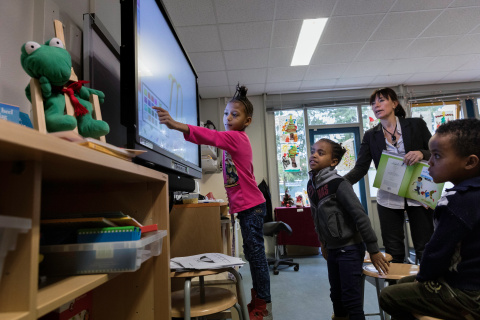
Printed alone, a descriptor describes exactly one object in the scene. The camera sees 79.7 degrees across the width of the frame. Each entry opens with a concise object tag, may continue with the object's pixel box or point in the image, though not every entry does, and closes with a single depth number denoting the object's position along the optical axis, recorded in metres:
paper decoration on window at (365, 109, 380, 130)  4.68
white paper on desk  1.03
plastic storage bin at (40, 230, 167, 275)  0.56
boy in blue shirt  0.81
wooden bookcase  0.34
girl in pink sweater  1.43
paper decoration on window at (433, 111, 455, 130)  4.62
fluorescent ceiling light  2.91
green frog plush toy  0.66
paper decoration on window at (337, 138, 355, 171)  4.64
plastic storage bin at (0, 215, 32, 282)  0.33
